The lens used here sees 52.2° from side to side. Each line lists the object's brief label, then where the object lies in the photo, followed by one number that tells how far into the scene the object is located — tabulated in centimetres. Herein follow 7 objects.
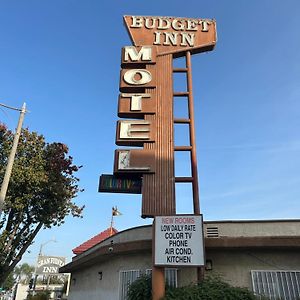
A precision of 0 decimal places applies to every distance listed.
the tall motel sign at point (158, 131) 1183
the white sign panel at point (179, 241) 1142
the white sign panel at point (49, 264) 5000
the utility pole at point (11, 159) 1077
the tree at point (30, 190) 1773
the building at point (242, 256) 1130
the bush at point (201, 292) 1025
